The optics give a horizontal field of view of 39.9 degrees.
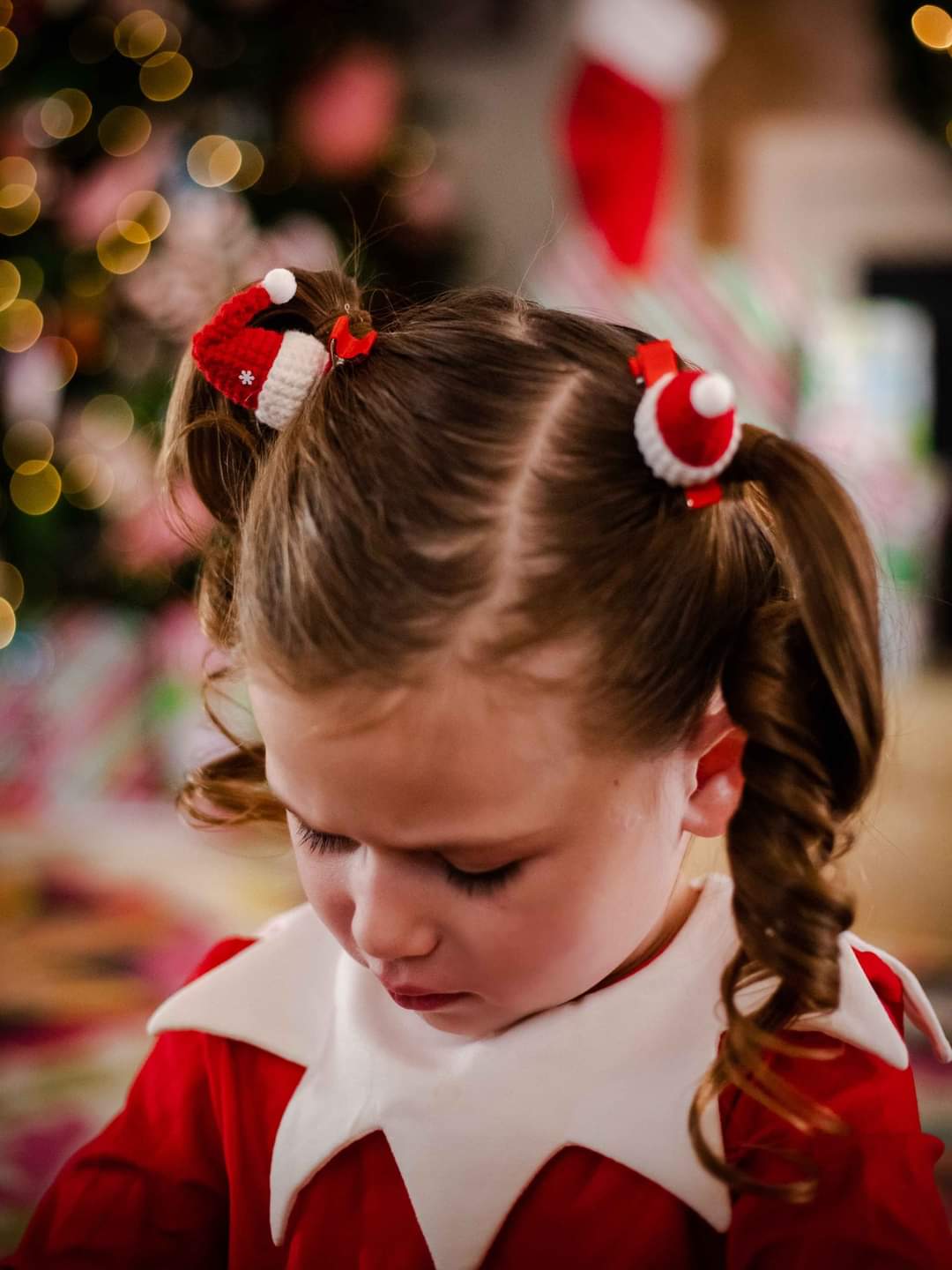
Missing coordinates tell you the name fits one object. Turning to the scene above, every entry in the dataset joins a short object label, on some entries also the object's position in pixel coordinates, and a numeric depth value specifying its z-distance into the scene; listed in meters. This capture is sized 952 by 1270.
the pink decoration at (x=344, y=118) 2.26
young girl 0.54
